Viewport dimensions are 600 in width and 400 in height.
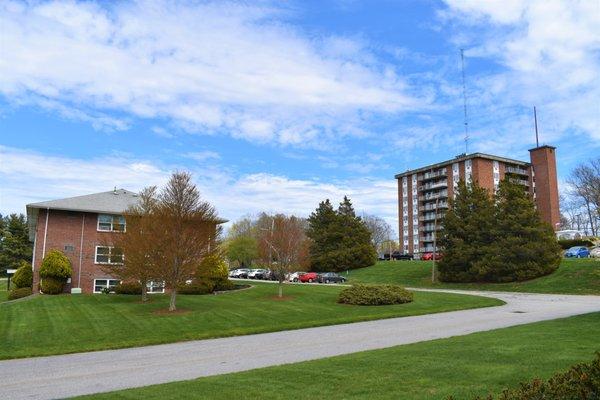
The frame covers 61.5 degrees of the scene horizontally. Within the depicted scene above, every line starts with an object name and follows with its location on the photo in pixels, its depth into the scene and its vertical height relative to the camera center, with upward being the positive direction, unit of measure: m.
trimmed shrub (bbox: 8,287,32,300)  34.22 -1.87
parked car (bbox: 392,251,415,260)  80.92 +1.43
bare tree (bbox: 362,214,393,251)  128.00 +9.34
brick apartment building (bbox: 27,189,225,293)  34.16 +2.20
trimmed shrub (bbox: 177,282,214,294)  31.33 -1.37
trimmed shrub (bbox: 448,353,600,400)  4.55 -1.14
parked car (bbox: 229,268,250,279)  66.81 -0.98
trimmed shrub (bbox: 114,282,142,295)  31.22 -1.36
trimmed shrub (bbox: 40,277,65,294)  31.23 -1.19
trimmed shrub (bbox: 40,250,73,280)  31.50 -0.05
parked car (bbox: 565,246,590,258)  52.86 +1.40
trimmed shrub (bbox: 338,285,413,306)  25.55 -1.51
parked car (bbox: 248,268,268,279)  63.05 -1.01
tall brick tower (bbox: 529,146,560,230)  94.81 +15.81
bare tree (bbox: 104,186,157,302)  23.38 +0.94
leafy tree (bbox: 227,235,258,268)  84.50 +2.83
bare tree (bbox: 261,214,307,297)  29.08 +1.04
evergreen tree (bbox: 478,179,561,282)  41.09 +1.73
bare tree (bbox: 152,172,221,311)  22.94 +1.36
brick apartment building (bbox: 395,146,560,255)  96.19 +16.84
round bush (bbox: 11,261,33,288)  36.50 -0.85
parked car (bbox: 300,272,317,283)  54.08 -1.21
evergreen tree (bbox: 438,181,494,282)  44.44 +2.92
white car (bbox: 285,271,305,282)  55.59 -1.23
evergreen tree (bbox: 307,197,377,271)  64.81 +2.98
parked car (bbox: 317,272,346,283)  53.28 -1.30
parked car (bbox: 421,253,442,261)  70.43 +1.20
